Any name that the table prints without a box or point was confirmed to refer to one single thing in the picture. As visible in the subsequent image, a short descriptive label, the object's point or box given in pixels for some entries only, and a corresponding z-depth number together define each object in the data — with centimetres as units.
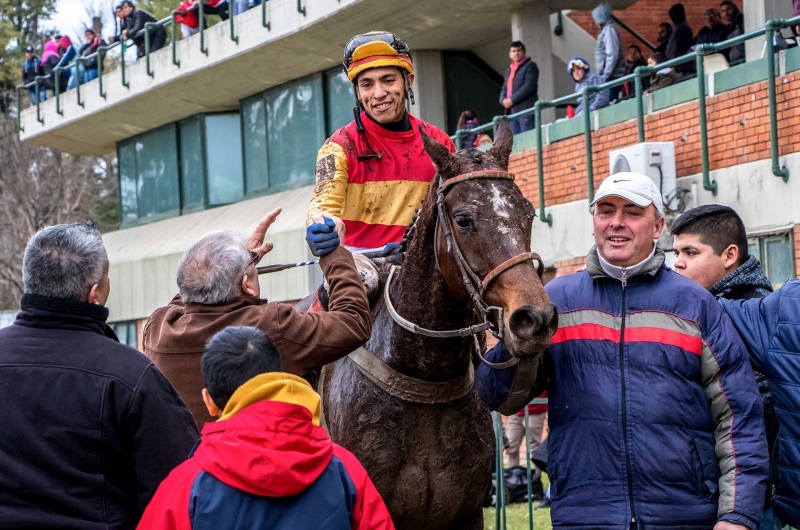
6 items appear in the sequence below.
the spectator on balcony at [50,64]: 2900
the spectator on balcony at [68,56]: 2898
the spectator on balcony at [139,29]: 2533
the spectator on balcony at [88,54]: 2744
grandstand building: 1225
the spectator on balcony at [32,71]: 2958
